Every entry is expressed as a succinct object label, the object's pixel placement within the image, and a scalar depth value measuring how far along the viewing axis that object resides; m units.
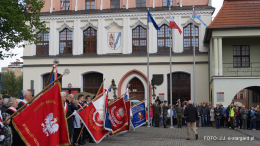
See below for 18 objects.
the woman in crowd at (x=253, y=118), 20.92
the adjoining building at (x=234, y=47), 23.58
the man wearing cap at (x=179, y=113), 21.94
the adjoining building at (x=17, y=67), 100.73
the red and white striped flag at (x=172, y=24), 21.50
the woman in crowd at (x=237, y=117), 21.78
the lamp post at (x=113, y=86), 29.17
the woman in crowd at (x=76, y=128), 11.75
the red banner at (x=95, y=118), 11.30
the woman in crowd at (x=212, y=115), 22.34
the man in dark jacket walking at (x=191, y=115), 14.05
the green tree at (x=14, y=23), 18.19
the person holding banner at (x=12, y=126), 6.80
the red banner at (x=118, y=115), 13.35
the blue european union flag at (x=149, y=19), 21.42
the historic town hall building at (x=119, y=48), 29.08
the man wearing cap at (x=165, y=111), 22.04
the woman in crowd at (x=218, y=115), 21.66
